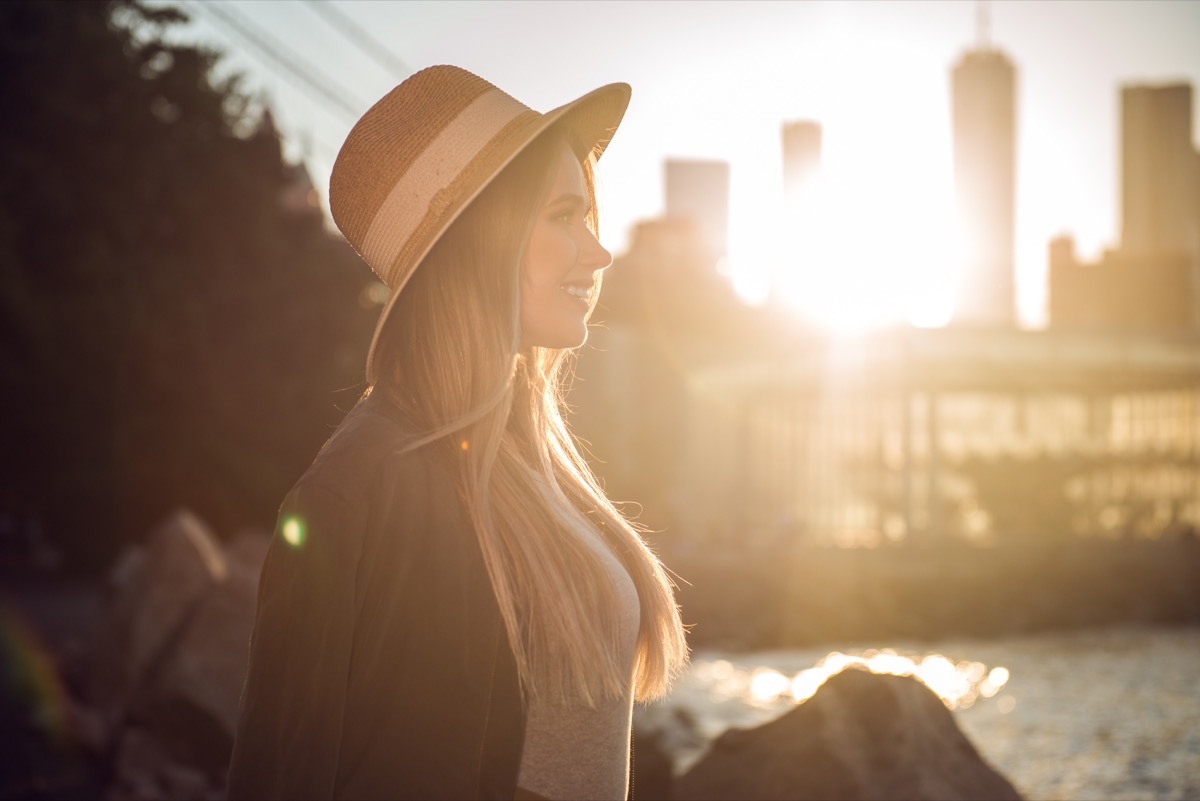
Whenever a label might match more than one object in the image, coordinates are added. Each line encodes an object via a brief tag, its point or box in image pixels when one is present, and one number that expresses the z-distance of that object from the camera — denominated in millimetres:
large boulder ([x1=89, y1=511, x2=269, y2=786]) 7961
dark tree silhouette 14836
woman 1595
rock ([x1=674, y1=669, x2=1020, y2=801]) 3297
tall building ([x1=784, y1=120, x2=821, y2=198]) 86250
